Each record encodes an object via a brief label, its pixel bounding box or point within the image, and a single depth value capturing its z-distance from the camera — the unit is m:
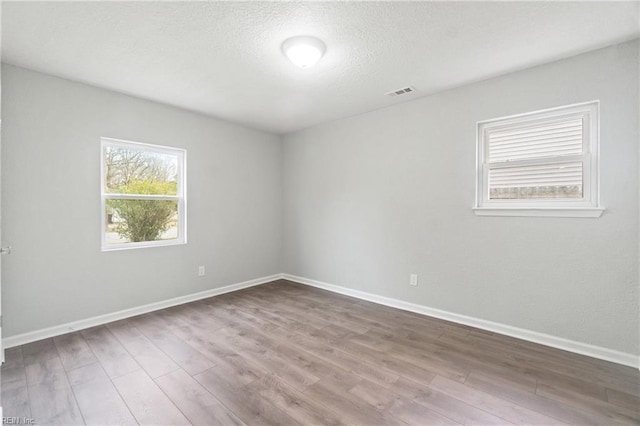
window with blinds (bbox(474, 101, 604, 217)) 2.42
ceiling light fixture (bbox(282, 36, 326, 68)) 2.18
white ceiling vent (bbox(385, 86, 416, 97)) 3.08
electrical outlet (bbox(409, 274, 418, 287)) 3.37
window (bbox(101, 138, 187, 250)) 3.16
